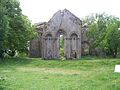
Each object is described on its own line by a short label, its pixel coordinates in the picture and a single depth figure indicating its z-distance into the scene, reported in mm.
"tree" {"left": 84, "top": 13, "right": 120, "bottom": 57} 20187
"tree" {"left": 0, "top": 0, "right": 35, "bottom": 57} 17843
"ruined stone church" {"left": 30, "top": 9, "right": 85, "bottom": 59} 20879
